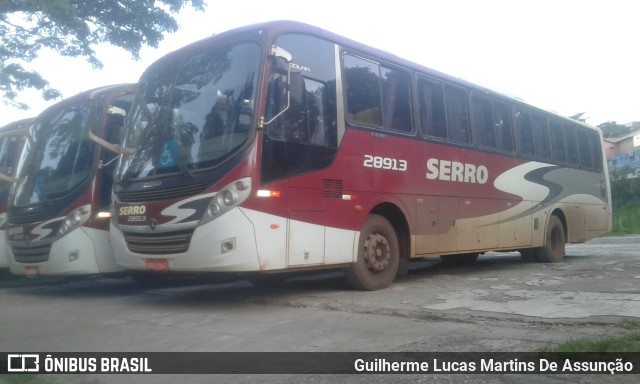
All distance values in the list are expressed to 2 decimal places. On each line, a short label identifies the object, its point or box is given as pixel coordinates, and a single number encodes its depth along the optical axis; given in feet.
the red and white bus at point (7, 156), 36.35
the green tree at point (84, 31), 46.06
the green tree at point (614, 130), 191.83
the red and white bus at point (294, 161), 23.50
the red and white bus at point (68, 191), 30.68
